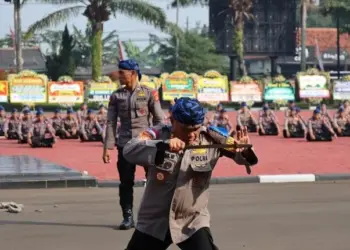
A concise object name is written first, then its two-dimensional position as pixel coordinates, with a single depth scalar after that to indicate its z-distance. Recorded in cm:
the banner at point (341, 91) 3853
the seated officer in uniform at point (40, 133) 2336
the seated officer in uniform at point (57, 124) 2653
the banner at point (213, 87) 3666
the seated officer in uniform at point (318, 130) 2481
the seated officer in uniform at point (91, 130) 2541
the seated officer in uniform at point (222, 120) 2553
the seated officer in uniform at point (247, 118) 2840
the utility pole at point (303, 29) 5619
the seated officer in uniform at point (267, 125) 2802
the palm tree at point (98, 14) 4319
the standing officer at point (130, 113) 924
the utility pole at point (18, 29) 4502
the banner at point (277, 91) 3688
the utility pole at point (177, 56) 7106
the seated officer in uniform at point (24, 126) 2469
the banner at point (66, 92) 3338
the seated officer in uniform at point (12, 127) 2606
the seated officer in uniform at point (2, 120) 2669
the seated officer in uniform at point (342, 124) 2670
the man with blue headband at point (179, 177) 539
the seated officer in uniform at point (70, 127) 2653
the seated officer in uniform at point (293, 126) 2644
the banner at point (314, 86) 3884
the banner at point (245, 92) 3784
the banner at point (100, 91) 3412
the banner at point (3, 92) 3366
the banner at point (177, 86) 3616
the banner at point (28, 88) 3306
